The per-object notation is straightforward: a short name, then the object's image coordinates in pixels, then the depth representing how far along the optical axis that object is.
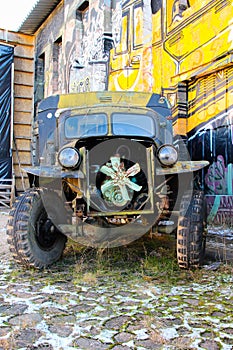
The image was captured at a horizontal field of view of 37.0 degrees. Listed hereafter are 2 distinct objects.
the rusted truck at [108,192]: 3.61
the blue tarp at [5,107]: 15.21
